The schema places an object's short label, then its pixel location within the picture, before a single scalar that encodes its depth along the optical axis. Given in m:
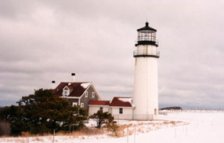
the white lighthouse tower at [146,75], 42.31
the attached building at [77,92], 43.88
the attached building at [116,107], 44.43
